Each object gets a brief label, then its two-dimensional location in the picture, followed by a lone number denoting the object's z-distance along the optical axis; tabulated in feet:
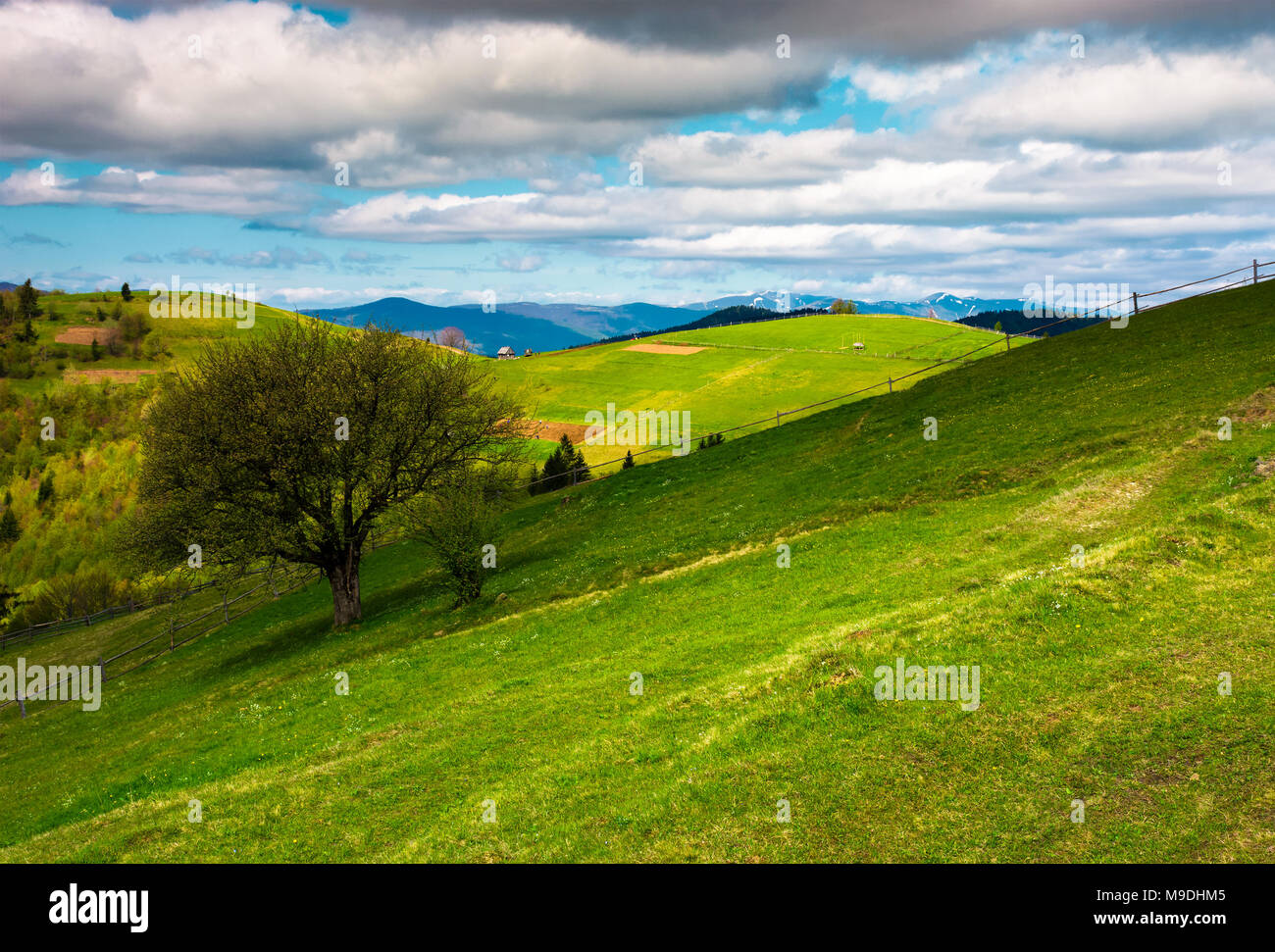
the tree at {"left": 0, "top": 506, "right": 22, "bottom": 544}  422.49
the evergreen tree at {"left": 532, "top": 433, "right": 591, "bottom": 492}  245.24
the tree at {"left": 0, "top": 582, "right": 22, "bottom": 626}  279.90
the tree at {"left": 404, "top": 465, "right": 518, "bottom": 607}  123.65
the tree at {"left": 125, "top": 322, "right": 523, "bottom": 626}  129.49
